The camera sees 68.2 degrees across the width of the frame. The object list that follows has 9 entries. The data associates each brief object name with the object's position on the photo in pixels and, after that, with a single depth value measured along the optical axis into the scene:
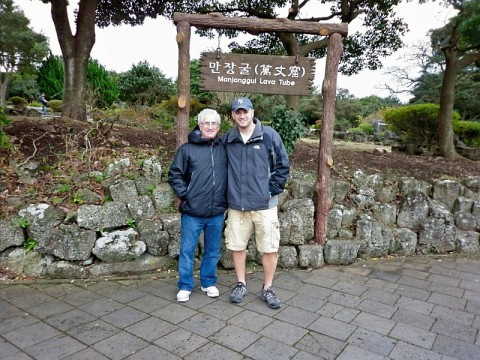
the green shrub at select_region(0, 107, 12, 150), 3.79
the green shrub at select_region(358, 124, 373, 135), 15.61
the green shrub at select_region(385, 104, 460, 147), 7.88
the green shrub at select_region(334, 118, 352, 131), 18.87
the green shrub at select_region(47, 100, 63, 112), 14.61
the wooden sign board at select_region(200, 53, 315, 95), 3.58
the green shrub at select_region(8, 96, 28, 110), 18.33
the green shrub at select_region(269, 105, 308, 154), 4.39
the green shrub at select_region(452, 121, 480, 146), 8.62
